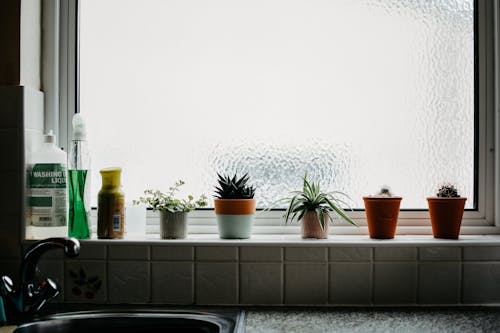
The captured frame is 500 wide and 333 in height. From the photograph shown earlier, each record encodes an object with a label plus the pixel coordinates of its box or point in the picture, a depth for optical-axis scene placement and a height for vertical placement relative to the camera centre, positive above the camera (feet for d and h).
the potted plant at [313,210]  4.73 -0.36
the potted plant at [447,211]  4.68 -0.36
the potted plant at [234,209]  4.68 -0.35
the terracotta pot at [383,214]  4.71 -0.39
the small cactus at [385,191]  4.80 -0.19
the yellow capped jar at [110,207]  4.63 -0.33
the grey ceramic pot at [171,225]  4.71 -0.49
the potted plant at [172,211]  4.71 -0.37
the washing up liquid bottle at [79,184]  4.73 -0.13
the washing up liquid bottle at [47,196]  4.59 -0.23
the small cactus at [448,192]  4.74 -0.19
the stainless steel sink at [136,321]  4.11 -1.20
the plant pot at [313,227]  4.73 -0.51
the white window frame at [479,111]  5.08 +0.53
